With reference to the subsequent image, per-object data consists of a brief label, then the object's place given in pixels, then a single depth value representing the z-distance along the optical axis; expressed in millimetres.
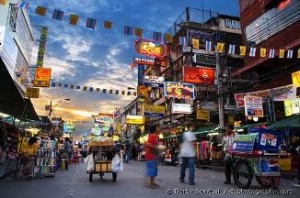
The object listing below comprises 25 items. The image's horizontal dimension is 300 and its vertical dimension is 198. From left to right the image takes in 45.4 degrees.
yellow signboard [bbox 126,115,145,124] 52000
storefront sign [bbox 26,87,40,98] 24156
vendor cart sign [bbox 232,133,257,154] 10702
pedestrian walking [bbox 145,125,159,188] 11065
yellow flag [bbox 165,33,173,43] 16812
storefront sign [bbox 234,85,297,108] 19391
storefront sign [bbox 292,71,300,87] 18234
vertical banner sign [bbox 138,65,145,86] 50744
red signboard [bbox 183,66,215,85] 32531
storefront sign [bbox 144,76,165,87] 37500
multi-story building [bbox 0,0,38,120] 13562
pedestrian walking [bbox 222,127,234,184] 12125
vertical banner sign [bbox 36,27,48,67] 33747
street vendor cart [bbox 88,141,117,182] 14391
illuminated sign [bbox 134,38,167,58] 40594
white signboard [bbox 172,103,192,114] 32469
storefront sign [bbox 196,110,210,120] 33750
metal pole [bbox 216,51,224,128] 26000
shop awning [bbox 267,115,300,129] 18645
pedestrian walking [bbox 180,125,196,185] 12102
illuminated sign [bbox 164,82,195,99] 30594
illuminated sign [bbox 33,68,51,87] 26719
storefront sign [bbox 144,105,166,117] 40750
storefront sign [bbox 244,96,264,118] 21562
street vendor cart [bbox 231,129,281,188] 10500
